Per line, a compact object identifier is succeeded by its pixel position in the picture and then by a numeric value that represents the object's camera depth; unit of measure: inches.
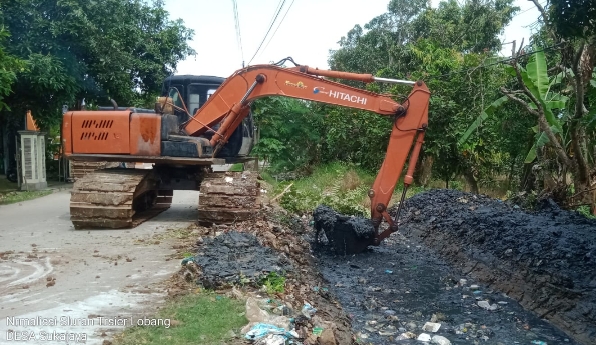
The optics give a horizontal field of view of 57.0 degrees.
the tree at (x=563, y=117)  348.3
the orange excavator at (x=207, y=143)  324.8
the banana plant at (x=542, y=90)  356.2
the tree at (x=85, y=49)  617.3
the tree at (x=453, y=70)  600.1
